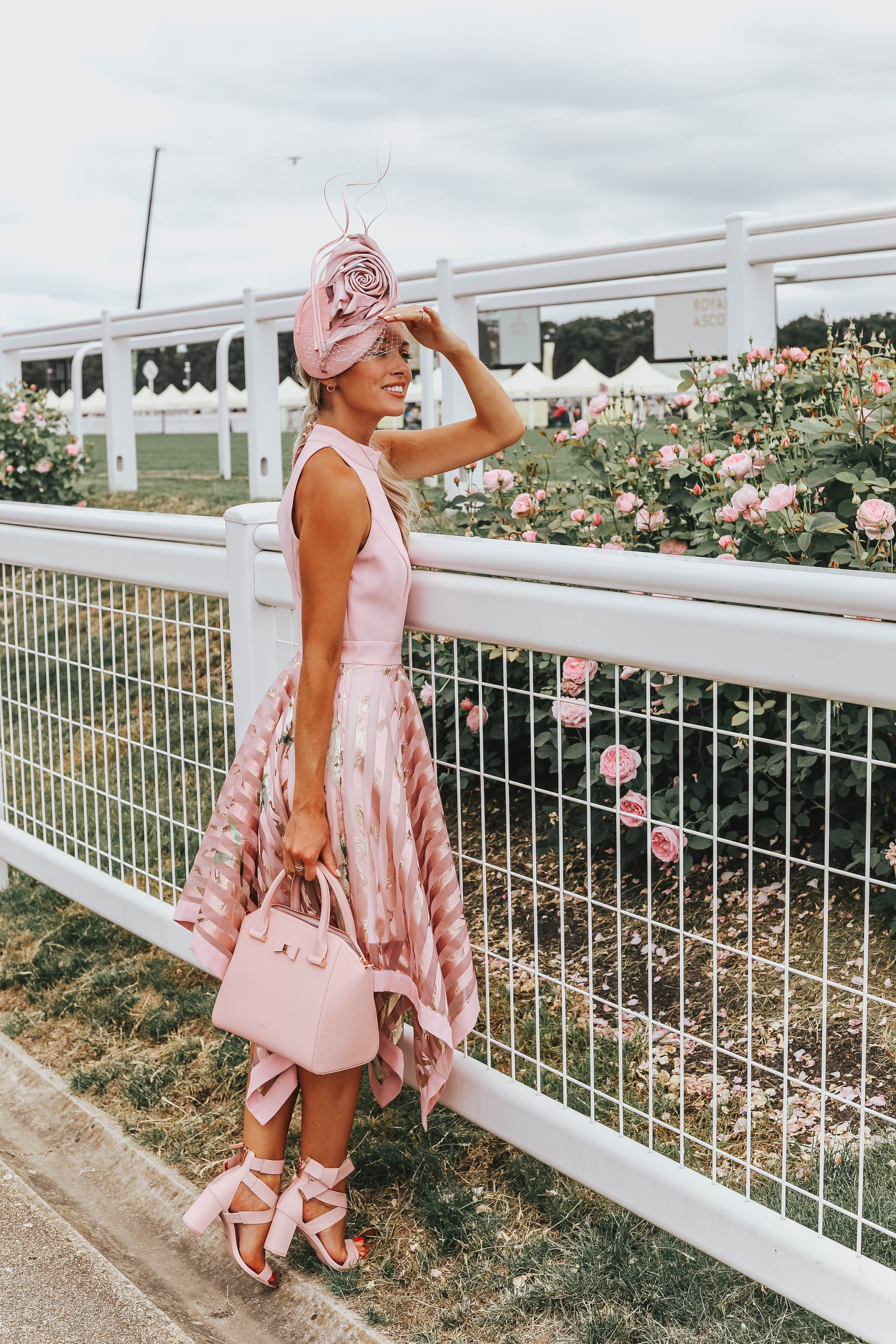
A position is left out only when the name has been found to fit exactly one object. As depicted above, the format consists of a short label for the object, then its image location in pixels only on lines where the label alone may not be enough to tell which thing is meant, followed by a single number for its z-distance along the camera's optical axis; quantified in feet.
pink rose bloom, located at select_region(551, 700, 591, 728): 10.53
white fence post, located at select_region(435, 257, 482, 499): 26.55
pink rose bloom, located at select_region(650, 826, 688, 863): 8.31
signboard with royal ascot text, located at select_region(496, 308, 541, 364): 30.68
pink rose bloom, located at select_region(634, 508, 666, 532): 12.69
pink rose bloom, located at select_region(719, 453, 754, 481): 11.60
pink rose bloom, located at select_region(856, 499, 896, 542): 10.09
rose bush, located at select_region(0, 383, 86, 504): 34.45
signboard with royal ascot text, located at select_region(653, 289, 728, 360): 26.37
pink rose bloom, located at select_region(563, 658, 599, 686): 9.05
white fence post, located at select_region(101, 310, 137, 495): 41.39
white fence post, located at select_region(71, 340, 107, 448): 48.82
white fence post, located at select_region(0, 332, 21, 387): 48.11
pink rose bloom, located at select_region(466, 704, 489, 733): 11.42
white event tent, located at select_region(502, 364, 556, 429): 126.93
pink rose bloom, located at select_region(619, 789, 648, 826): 7.60
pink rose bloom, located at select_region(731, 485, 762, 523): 11.21
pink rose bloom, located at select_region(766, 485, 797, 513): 10.73
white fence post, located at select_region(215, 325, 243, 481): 44.32
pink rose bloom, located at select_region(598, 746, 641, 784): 8.45
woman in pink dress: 7.66
